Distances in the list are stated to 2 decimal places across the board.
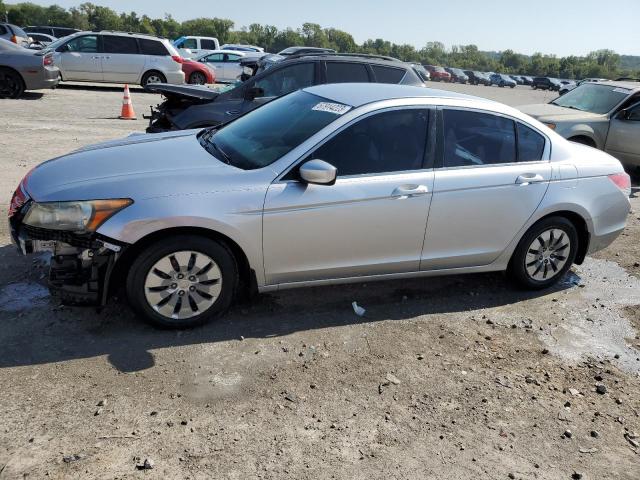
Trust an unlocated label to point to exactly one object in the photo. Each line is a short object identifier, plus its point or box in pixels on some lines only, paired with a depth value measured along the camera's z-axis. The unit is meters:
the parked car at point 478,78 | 72.19
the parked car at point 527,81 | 81.81
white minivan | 16.66
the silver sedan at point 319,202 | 3.63
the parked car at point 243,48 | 35.64
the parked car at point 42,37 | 31.48
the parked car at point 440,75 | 70.25
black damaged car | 7.52
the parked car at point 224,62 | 24.08
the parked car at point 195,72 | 19.38
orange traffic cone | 12.57
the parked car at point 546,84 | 68.38
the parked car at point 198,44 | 29.23
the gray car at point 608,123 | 9.41
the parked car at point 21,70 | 13.27
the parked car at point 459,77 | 72.75
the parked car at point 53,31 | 36.54
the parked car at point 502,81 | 68.25
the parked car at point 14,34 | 20.09
